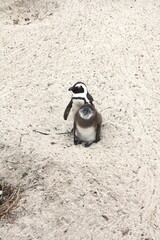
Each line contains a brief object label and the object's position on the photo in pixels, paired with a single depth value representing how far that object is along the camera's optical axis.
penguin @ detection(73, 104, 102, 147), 3.36
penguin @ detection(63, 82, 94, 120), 3.50
